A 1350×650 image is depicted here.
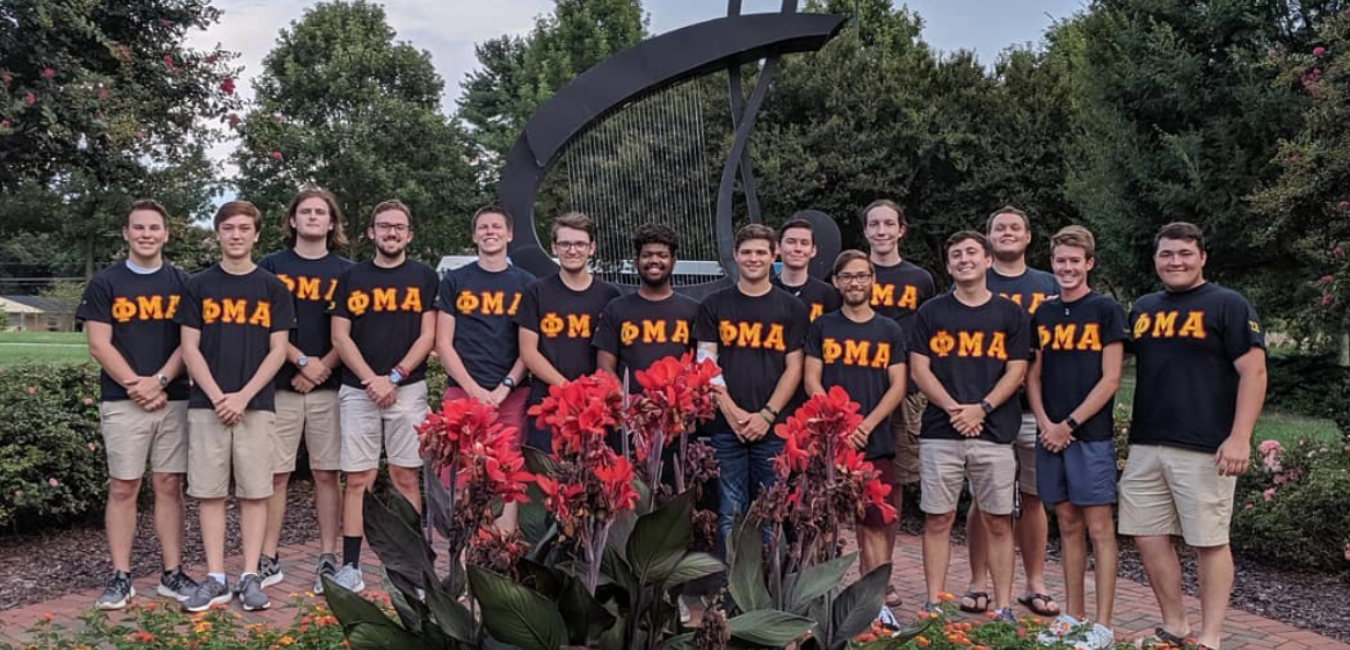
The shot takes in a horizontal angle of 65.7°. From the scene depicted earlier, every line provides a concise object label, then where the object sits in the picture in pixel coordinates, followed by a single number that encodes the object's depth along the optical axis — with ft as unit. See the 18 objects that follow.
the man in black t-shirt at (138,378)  15.28
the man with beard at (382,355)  16.40
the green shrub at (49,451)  18.88
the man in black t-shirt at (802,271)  16.37
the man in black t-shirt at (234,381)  15.39
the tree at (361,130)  95.25
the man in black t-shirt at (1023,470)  15.67
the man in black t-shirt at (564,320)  16.14
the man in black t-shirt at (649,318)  15.35
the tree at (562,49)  96.48
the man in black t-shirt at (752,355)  15.10
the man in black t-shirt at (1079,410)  14.21
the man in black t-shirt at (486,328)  16.67
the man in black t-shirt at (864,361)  14.97
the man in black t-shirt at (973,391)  14.71
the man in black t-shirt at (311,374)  16.62
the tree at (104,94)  20.35
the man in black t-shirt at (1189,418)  13.12
